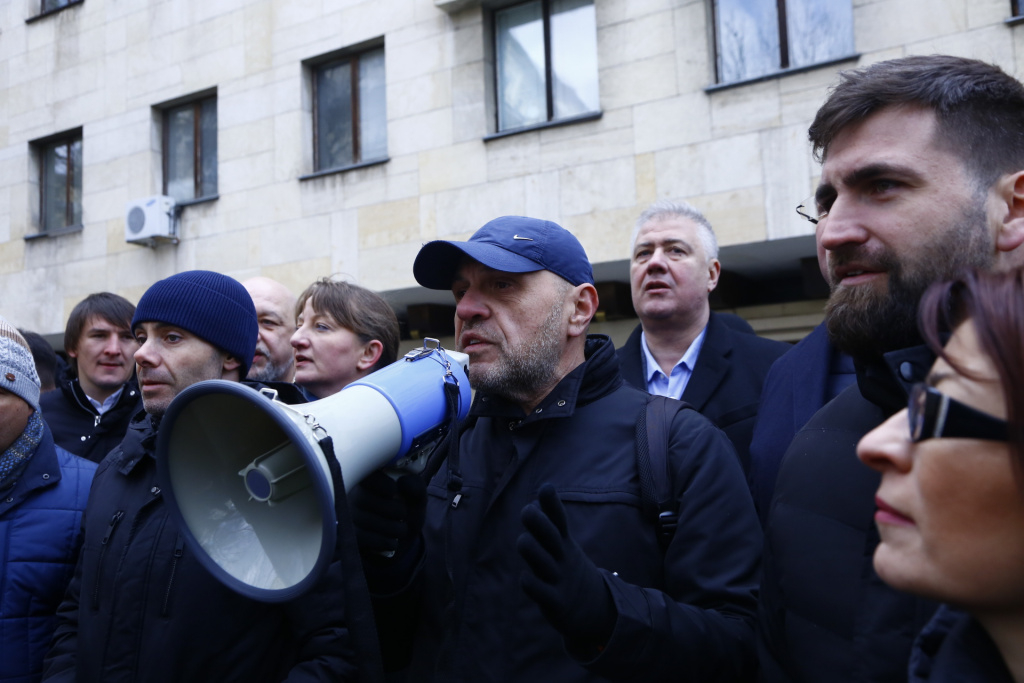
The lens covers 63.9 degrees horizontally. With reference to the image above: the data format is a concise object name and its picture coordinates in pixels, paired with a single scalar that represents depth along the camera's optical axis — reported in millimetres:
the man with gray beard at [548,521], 1640
